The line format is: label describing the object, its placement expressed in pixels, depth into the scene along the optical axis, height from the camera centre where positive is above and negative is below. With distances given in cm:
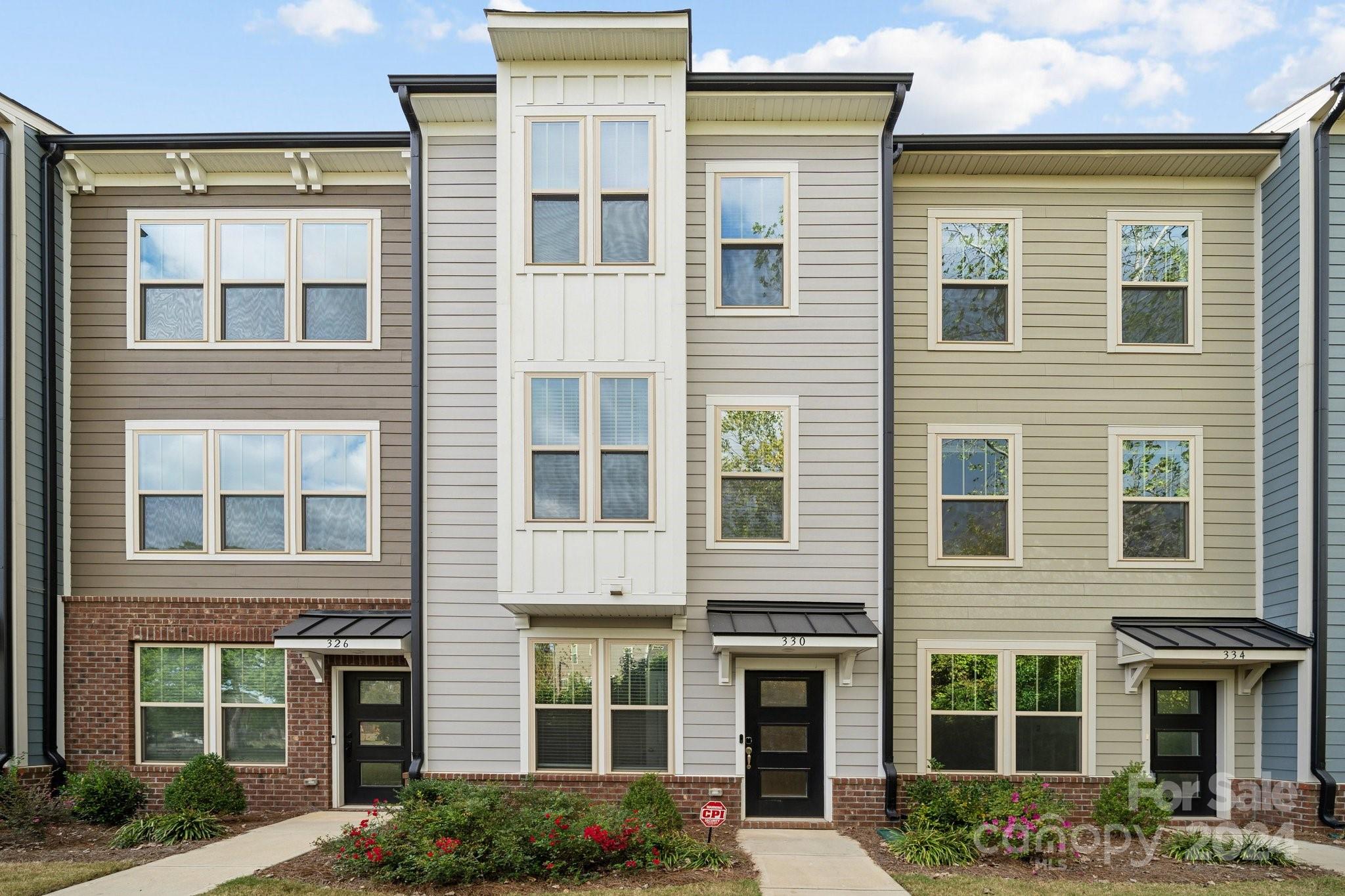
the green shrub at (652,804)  875 -391
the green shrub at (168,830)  891 -425
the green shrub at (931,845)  838 -413
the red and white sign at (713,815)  810 -365
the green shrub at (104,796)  958 -414
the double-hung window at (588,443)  939 -8
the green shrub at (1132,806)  916 -403
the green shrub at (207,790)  956 -410
